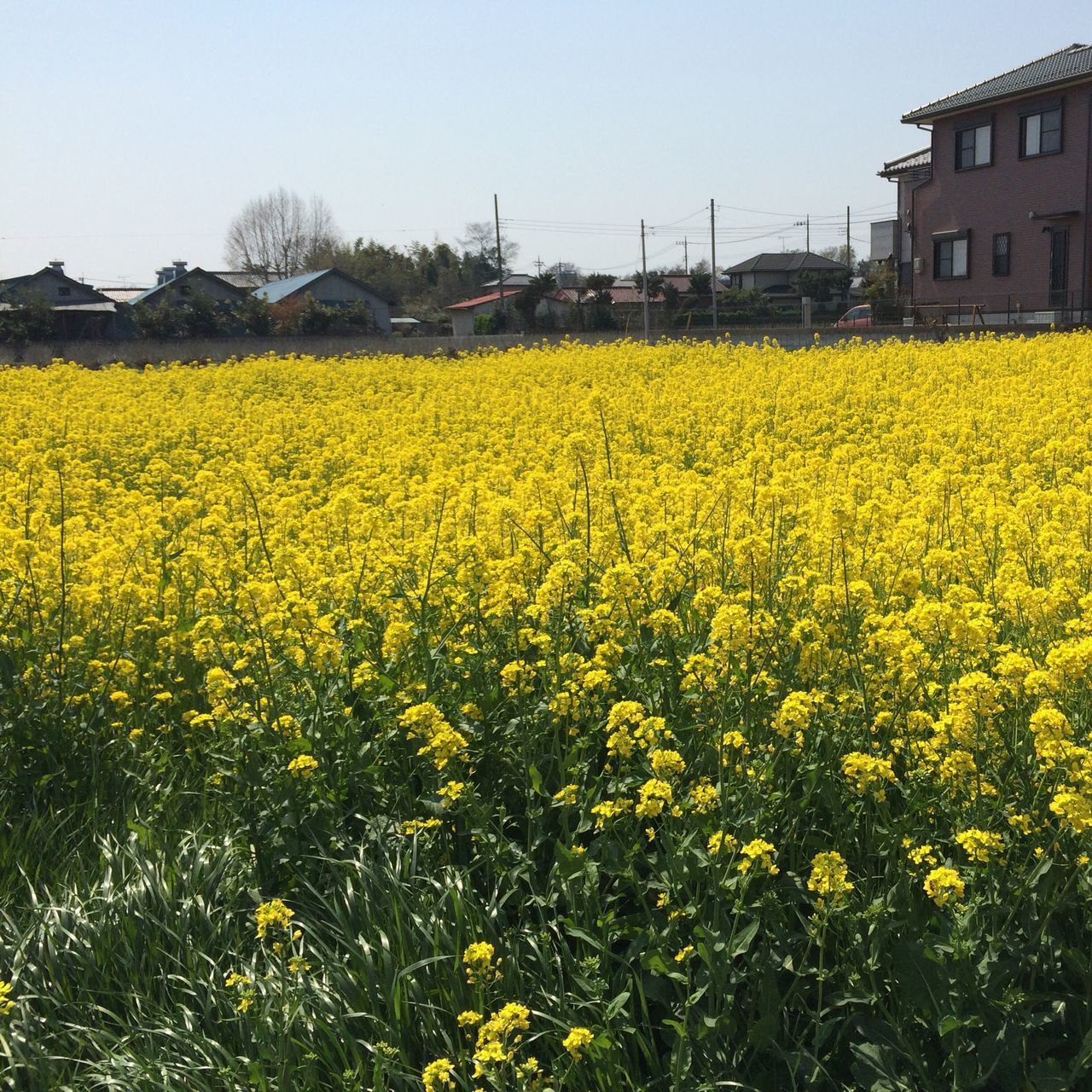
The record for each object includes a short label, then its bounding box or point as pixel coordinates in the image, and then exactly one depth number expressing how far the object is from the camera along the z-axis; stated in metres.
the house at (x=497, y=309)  59.20
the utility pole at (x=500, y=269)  62.54
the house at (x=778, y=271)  79.62
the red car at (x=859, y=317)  40.22
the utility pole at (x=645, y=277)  46.54
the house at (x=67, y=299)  49.83
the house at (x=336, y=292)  66.00
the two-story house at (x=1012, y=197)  33.44
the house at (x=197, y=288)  64.06
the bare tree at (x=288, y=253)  104.06
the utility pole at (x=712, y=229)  66.69
